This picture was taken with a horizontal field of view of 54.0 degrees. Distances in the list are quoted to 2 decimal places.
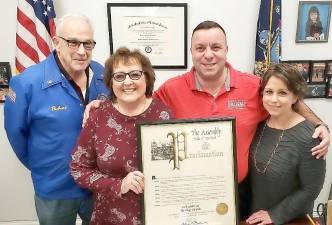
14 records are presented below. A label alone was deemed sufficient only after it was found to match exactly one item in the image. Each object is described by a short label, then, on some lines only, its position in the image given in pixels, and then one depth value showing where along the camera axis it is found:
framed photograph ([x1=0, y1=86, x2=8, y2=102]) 2.96
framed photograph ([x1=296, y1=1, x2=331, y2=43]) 2.85
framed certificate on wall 2.81
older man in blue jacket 1.75
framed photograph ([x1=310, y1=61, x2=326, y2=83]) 2.97
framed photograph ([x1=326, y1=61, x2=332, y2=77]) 2.97
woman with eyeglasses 1.49
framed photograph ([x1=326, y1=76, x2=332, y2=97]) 3.02
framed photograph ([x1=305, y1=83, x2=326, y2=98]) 3.04
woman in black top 1.60
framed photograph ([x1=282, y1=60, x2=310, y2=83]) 2.96
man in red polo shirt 1.76
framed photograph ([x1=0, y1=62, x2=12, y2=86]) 2.90
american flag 2.59
